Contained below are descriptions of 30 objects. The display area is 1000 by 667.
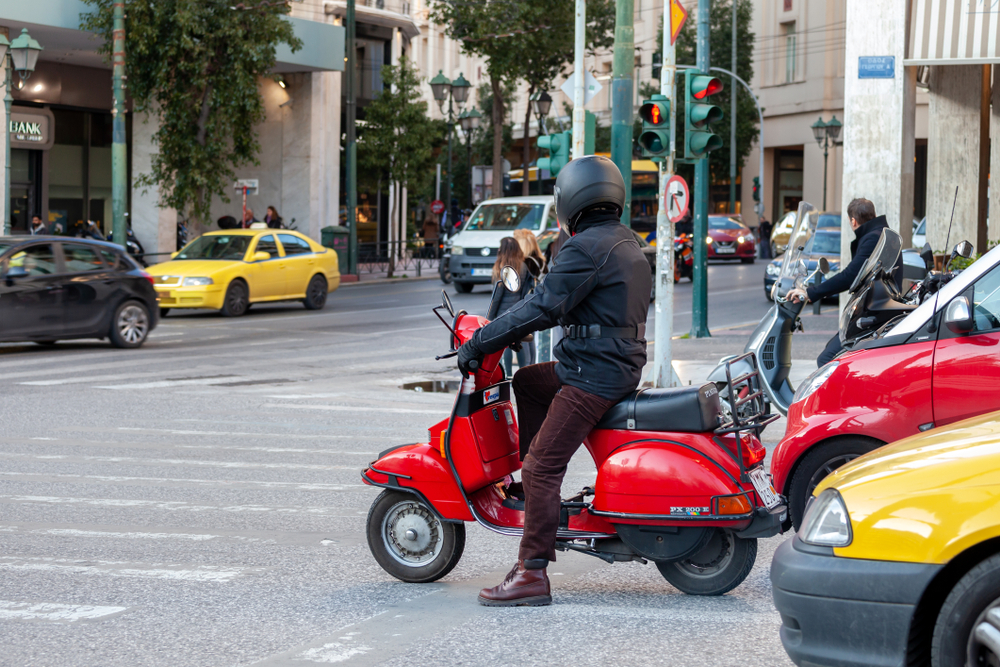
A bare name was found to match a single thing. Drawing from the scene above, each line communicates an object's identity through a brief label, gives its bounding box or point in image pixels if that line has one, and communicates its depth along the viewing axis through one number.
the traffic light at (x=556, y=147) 15.56
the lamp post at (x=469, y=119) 38.02
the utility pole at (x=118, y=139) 25.17
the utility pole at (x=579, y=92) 17.23
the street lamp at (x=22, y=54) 23.91
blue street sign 15.34
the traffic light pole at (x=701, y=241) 18.58
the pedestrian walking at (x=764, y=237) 51.63
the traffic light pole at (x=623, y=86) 13.14
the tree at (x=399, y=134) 36.88
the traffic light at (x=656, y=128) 12.71
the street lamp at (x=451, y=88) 35.38
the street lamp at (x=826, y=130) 47.47
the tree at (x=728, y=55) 61.34
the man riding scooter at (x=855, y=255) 8.73
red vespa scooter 5.15
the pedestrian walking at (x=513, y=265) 11.80
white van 28.53
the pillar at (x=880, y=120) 15.31
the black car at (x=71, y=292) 16.06
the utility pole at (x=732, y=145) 56.94
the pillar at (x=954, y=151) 20.86
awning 14.62
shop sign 31.59
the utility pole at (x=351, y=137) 34.16
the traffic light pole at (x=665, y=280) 12.80
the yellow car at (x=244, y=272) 22.36
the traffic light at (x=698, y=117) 13.20
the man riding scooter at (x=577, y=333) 5.09
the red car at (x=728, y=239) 42.12
